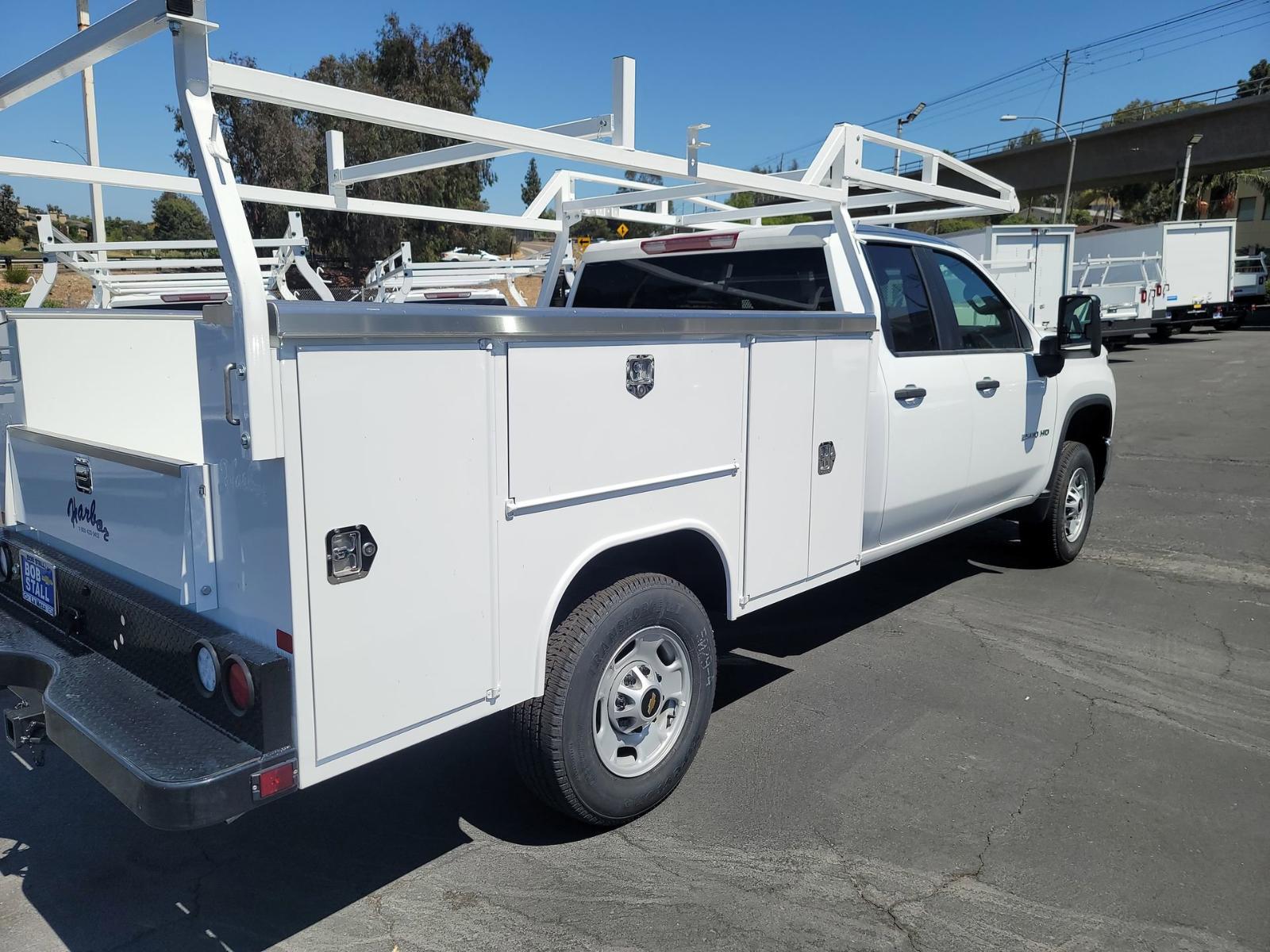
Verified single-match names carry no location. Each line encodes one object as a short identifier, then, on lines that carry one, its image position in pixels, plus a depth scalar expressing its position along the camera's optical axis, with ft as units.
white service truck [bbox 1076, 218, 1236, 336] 83.25
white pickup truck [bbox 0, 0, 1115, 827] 7.71
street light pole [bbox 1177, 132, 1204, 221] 131.75
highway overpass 129.18
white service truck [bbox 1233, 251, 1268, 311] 115.24
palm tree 195.62
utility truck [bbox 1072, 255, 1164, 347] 77.56
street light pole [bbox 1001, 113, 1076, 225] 131.38
